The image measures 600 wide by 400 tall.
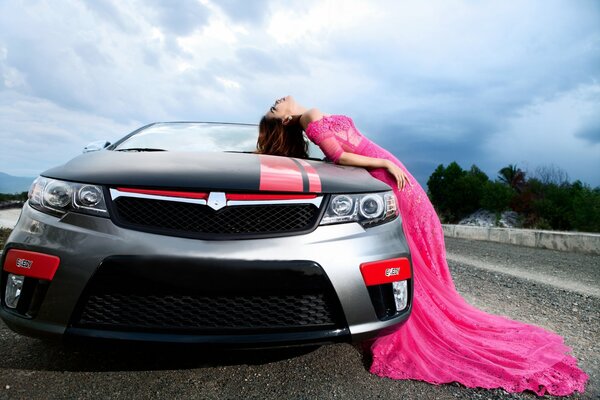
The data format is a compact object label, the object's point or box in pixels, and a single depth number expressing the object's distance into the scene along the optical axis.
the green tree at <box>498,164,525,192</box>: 34.09
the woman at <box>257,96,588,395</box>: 2.00
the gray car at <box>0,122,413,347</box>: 1.55
